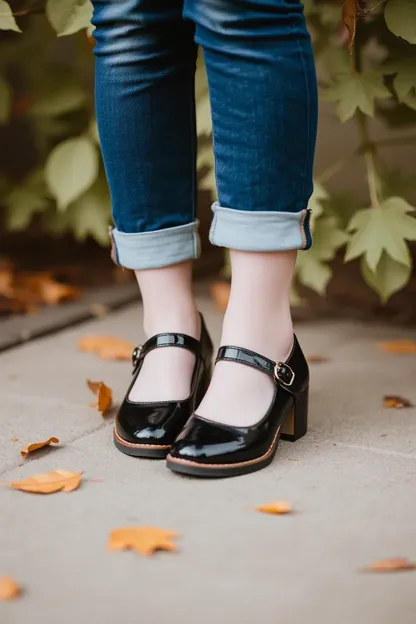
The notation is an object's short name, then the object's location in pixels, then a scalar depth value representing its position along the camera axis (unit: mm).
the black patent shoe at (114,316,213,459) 1772
